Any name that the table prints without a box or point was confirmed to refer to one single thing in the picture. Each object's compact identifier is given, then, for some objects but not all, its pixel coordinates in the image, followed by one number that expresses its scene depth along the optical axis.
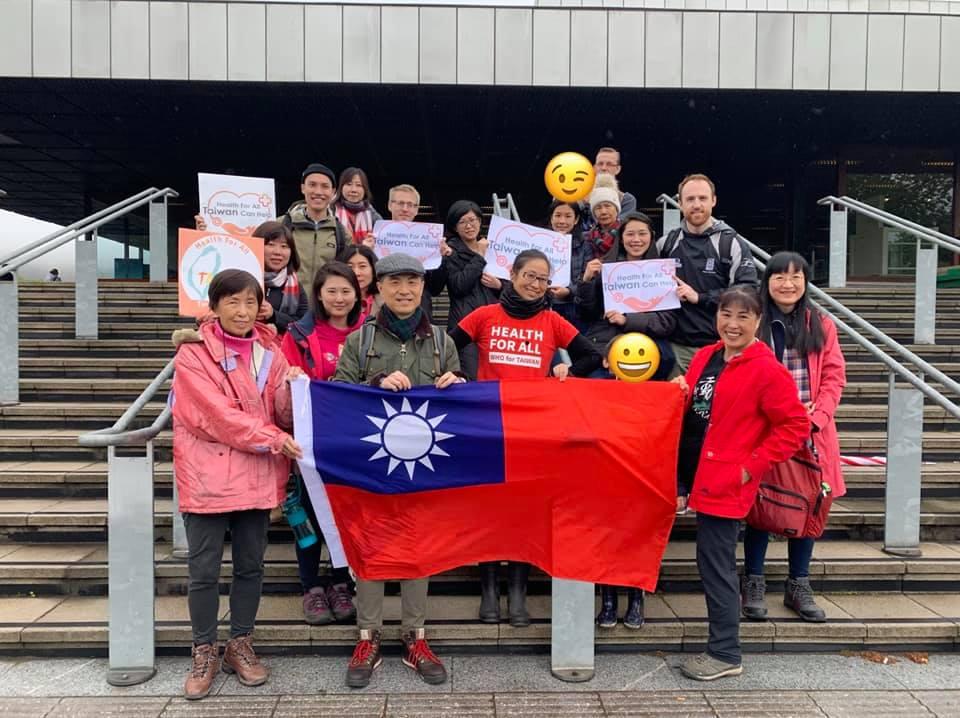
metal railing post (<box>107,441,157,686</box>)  3.78
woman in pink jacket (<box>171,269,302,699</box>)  3.62
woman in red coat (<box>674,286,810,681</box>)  3.70
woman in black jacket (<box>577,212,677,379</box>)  4.68
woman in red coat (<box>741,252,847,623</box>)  4.18
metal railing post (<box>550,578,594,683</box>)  3.87
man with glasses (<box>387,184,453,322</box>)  5.24
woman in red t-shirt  4.17
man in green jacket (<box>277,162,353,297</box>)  5.39
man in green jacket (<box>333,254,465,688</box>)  3.80
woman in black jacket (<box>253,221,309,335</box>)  4.75
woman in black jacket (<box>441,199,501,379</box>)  4.93
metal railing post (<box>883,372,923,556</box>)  4.78
